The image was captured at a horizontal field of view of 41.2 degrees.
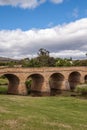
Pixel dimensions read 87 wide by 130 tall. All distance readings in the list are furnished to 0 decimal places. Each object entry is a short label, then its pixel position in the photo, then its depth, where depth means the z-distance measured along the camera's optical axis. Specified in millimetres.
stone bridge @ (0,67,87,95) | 30559
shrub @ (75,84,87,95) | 28583
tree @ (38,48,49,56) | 65129
